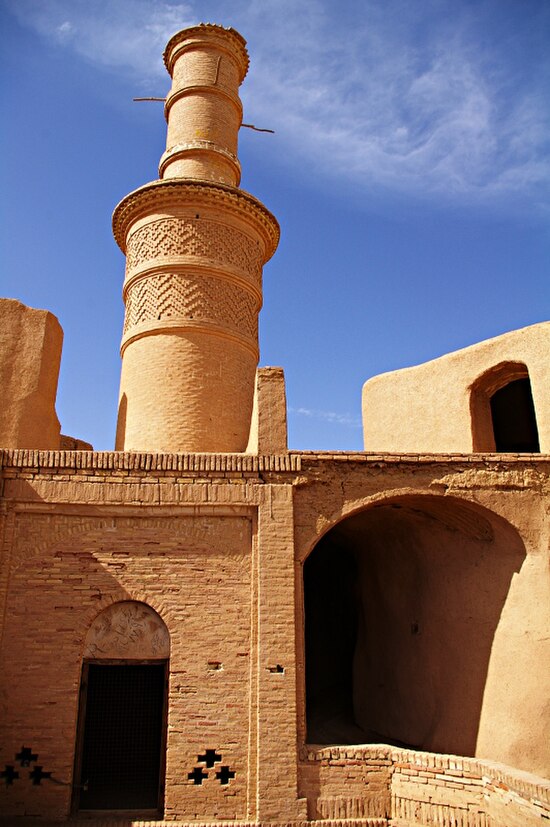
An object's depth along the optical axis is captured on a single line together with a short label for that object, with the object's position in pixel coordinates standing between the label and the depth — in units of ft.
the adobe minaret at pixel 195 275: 31.30
